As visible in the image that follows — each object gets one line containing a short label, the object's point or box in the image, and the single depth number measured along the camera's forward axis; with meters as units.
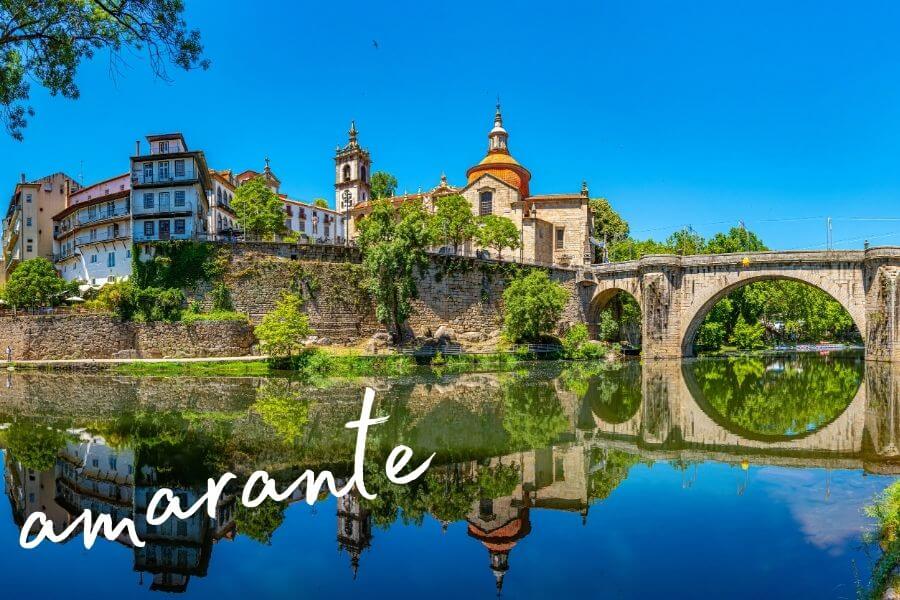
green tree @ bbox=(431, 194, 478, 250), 58.00
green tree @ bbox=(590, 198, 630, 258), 76.56
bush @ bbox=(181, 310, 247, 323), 41.75
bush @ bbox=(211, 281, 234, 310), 43.72
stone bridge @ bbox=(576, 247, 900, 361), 43.88
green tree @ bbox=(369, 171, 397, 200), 92.38
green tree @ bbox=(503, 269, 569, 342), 47.53
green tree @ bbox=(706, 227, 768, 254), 70.38
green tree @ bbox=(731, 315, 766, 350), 64.88
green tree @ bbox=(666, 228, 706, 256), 73.19
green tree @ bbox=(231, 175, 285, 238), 56.47
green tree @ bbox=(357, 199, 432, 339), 42.28
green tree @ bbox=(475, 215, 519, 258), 58.16
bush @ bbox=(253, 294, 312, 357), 37.91
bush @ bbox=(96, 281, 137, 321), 41.78
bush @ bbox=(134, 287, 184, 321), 41.91
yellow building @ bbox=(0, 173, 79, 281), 63.59
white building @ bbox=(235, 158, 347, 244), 73.69
